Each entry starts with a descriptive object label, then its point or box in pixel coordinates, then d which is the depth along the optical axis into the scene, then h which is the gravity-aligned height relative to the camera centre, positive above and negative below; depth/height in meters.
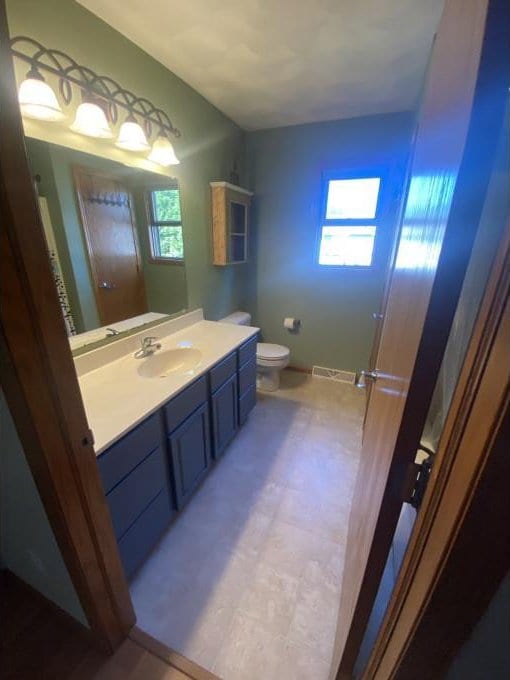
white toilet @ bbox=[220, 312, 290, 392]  2.62 -1.03
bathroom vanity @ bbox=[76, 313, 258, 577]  1.09 -0.80
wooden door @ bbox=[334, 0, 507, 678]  0.35 -0.01
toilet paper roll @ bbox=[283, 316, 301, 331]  3.00 -0.81
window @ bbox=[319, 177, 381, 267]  2.51 +0.22
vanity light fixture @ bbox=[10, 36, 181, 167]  1.07 +0.62
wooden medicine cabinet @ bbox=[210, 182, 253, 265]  2.28 +0.19
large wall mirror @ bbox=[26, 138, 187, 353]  1.28 +0.00
